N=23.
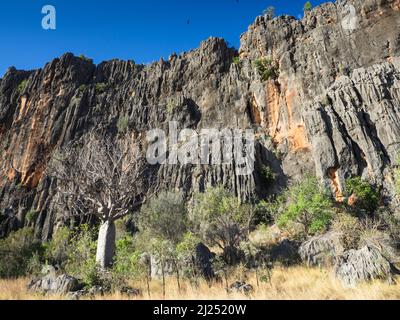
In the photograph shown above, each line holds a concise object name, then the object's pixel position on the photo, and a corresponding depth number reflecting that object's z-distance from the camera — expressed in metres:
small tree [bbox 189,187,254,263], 15.60
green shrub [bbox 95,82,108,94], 55.09
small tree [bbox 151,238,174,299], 12.16
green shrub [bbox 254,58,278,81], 42.44
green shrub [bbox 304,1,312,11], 48.18
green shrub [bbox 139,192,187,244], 23.03
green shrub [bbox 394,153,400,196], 17.24
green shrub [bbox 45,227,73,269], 21.78
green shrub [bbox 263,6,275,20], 49.99
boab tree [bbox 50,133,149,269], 14.07
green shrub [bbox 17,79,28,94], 57.23
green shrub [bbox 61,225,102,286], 10.65
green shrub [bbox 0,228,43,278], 18.16
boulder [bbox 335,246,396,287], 8.34
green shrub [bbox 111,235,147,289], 10.52
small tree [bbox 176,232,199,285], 11.79
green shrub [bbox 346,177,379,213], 24.72
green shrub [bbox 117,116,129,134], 47.22
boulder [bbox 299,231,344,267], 12.59
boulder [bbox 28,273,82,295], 9.70
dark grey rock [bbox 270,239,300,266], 13.94
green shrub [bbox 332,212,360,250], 13.19
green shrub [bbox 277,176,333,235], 18.14
